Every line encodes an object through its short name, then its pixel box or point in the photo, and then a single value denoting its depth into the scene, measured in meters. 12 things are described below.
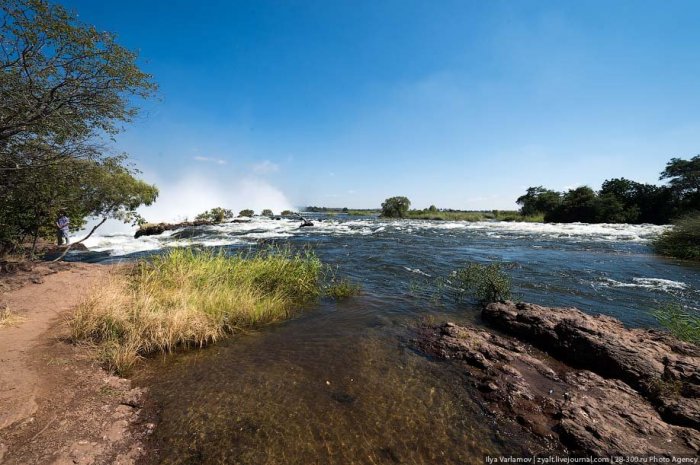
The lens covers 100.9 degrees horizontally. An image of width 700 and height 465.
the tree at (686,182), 40.77
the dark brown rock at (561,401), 3.30
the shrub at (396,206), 67.31
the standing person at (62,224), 12.05
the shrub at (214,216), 42.76
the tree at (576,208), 45.91
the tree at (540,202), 57.86
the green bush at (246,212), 60.06
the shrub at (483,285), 8.79
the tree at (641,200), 42.69
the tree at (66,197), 9.27
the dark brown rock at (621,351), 4.06
